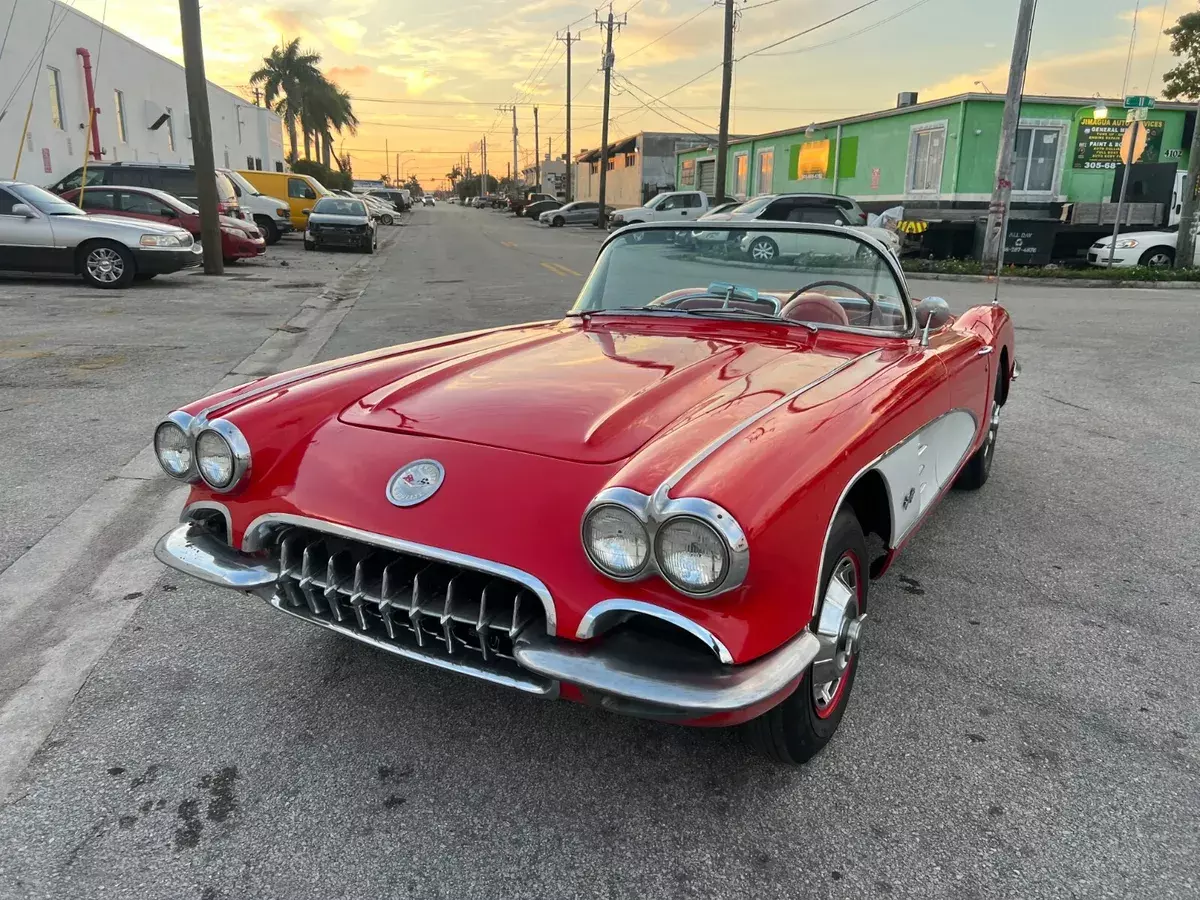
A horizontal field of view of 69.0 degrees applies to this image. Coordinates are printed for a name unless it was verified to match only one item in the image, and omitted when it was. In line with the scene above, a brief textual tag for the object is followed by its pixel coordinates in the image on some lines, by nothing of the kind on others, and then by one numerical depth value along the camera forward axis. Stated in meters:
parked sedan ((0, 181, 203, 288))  11.83
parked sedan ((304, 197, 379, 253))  21.19
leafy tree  39.97
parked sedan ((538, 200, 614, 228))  44.47
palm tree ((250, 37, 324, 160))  57.31
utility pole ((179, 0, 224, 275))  13.41
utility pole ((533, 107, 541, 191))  86.43
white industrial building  20.30
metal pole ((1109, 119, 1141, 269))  15.71
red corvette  1.93
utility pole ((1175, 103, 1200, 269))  16.95
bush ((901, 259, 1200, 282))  16.53
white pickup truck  27.30
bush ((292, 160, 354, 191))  53.47
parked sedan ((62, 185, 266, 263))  14.50
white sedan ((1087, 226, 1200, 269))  18.11
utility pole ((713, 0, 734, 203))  26.11
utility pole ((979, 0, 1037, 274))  16.12
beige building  52.94
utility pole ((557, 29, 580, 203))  58.44
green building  20.48
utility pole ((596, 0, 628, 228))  43.53
